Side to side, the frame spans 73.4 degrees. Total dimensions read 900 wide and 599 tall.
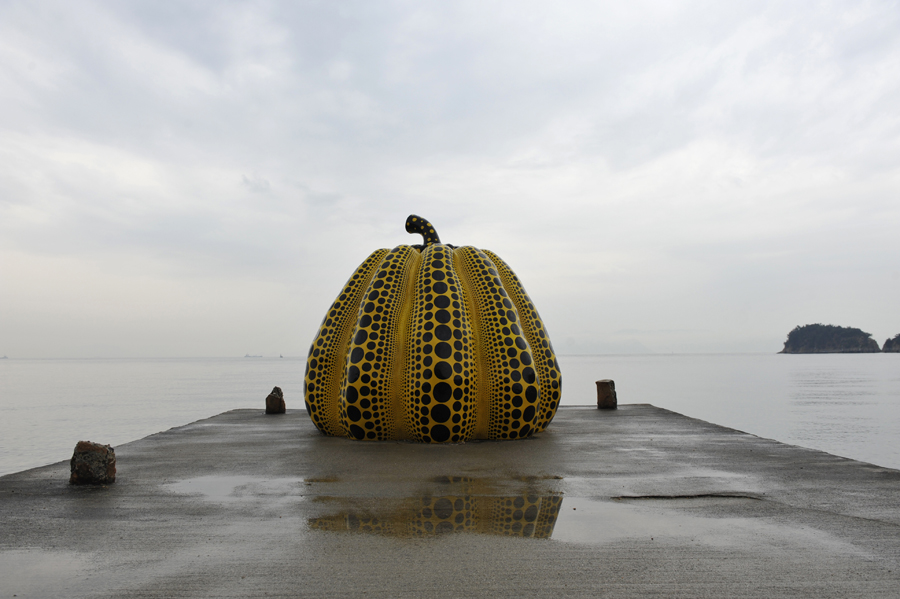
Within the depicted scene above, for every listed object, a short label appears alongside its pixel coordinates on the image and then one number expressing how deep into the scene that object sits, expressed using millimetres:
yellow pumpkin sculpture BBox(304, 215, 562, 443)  8664
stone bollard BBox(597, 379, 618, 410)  14453
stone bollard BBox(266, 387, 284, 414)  13914
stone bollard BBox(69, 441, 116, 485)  5922
